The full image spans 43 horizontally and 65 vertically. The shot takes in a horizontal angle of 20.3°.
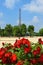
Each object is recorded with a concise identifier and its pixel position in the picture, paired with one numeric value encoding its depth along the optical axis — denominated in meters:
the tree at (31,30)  32.18
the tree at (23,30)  32.35
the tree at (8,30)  34.23
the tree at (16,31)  32.71
